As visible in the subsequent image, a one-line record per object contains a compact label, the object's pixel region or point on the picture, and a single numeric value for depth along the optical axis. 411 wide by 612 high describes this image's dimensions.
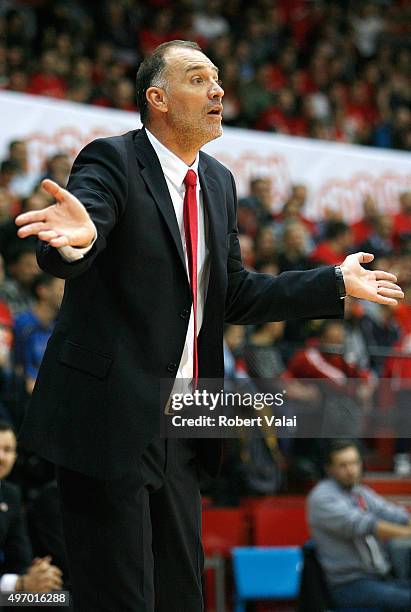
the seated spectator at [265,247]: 16.52
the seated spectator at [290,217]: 18.28
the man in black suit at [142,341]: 4.91
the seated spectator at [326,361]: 13.91
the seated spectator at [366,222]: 20.16
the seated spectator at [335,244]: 18.55
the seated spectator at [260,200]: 17.89
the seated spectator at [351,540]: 10.78
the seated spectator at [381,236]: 19.66
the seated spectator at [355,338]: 15.20
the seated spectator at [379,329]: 16.30
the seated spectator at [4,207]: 14.12
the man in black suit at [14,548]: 7.46
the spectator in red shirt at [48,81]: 18.20
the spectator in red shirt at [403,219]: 20.62
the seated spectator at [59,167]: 14.93
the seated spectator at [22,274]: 12.91
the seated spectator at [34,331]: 11.56
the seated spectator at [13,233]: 13.53
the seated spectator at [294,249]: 16.69
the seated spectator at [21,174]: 14.95
